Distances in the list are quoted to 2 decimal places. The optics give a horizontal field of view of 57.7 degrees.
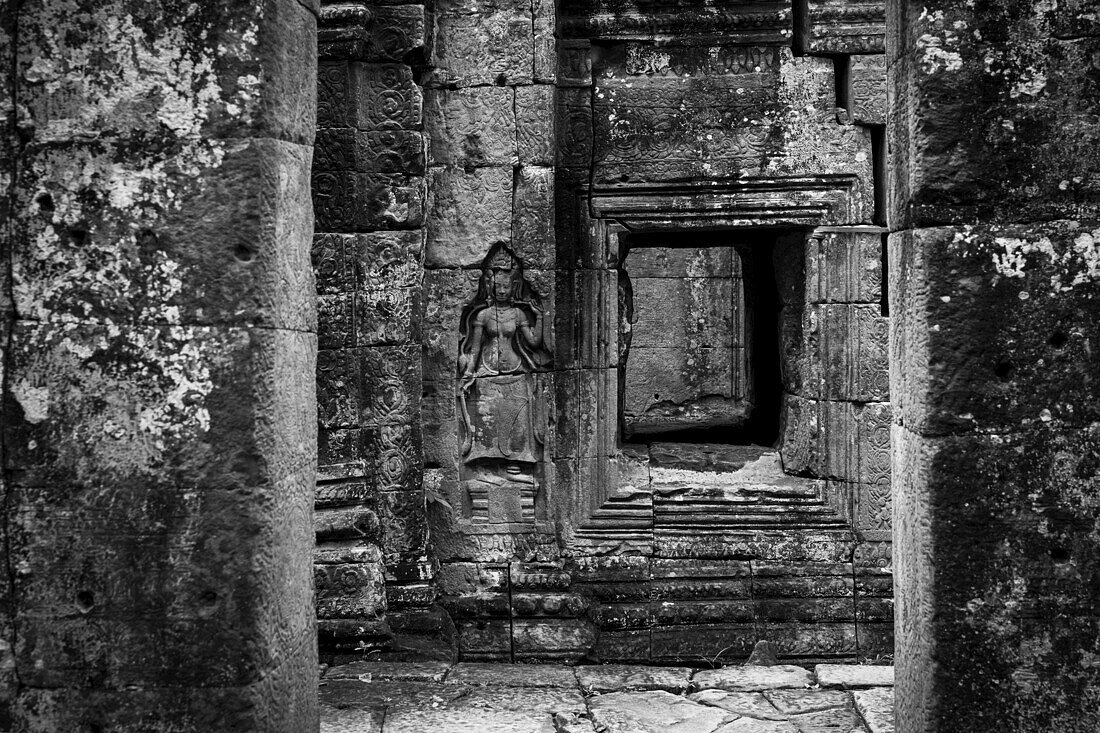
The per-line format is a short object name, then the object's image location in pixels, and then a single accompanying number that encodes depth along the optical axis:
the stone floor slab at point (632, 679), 4.88
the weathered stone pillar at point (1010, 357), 2.94
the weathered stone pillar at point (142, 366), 2.87
